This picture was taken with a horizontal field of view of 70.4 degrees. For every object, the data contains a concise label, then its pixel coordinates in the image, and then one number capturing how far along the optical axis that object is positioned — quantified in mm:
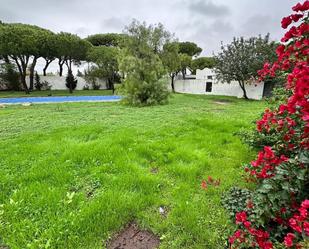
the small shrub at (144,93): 10219
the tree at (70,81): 21462
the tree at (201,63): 27959
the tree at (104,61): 19594
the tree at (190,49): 28959
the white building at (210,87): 14086
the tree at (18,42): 15367
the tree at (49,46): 17266
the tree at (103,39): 27719
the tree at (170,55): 17047
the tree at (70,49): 17891
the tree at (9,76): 19188
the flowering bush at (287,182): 1058
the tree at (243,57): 11812
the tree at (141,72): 10273
